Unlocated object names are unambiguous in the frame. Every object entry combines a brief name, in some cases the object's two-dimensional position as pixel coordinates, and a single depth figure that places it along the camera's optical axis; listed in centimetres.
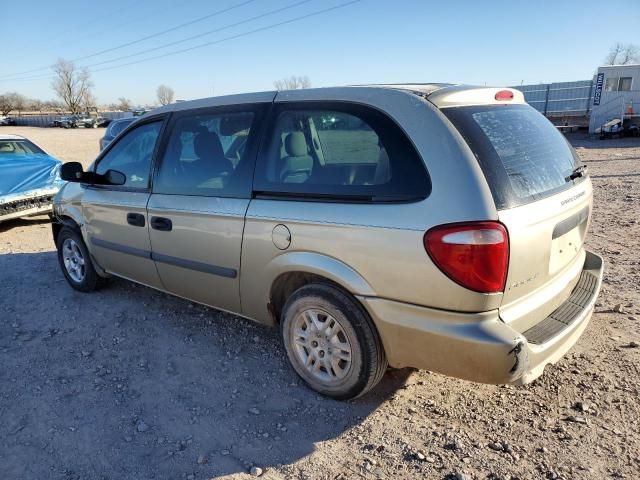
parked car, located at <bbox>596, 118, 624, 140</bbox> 2056
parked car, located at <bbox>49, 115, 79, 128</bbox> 6319
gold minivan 221
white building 2055
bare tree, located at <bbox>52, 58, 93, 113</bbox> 9725
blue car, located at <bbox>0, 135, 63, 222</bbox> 695
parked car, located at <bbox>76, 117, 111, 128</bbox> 6134
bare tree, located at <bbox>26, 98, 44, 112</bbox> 10725
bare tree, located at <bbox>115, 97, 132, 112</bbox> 11520
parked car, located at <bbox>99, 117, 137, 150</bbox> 1299
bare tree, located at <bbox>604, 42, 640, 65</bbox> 6173
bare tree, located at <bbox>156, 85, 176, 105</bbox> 10581
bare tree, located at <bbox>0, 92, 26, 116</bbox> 9322
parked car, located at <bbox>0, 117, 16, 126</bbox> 6825
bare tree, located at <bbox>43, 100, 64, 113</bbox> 10469
